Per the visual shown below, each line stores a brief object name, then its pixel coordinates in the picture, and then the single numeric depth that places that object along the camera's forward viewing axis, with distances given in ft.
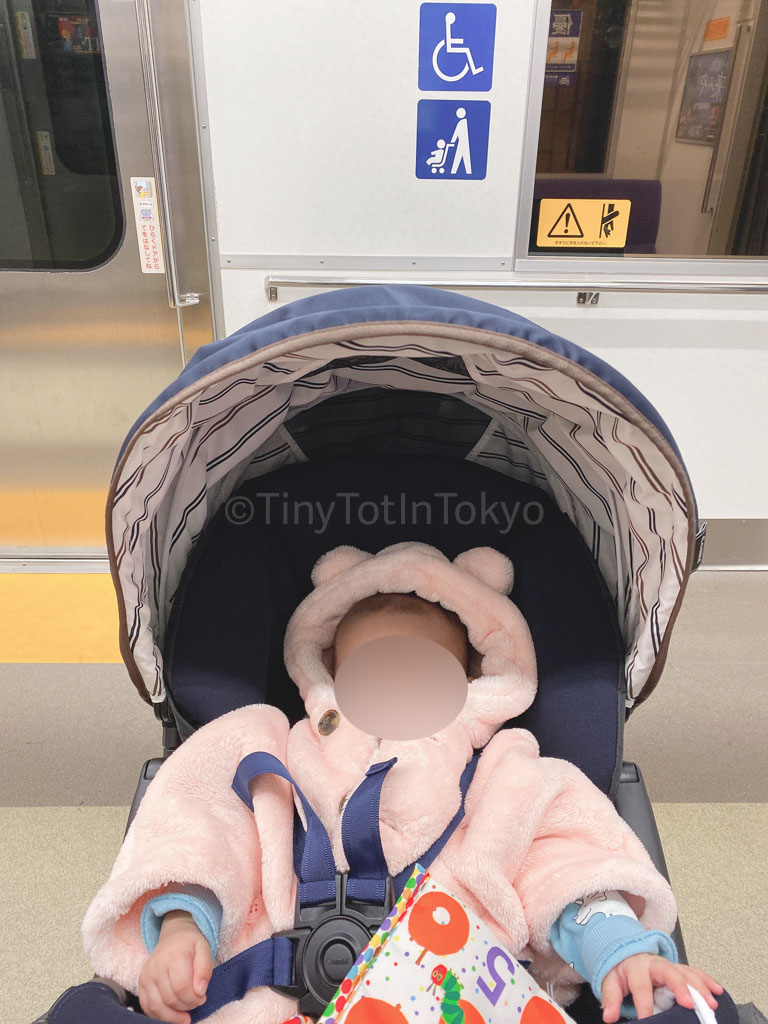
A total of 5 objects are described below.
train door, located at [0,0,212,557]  5.86
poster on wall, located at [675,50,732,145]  5.79
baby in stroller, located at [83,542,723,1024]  2.32
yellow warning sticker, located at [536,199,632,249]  6.16
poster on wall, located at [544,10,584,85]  5.60
